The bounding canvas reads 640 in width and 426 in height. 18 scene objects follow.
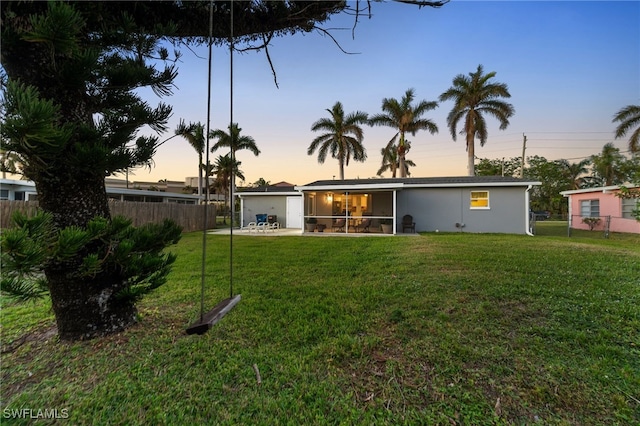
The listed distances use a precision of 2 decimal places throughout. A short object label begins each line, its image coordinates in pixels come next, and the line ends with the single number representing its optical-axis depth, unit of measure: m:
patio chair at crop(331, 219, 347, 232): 14.87
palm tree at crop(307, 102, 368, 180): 21.16
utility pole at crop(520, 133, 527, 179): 26.03
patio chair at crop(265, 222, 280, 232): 15.89
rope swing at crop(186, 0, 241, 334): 2.18
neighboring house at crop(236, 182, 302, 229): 18.25
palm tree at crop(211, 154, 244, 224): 25.22
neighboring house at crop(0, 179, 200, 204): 14.63
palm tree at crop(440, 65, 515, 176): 18.92
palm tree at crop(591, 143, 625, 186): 26.19
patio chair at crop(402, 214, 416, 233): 13.66
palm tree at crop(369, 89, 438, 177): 19.83
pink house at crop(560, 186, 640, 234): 14.09
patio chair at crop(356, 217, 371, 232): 14.08
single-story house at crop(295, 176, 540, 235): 12.98
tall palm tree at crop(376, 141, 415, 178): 22.52
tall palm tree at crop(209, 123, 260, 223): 21.61
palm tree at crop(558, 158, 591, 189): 37.62
